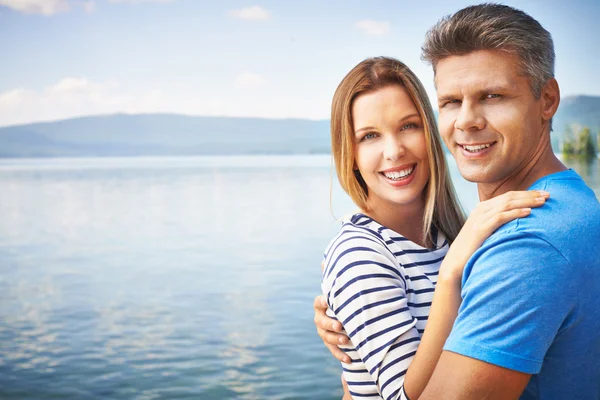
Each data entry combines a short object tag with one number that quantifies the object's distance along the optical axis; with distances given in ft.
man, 5.12
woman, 5.84
